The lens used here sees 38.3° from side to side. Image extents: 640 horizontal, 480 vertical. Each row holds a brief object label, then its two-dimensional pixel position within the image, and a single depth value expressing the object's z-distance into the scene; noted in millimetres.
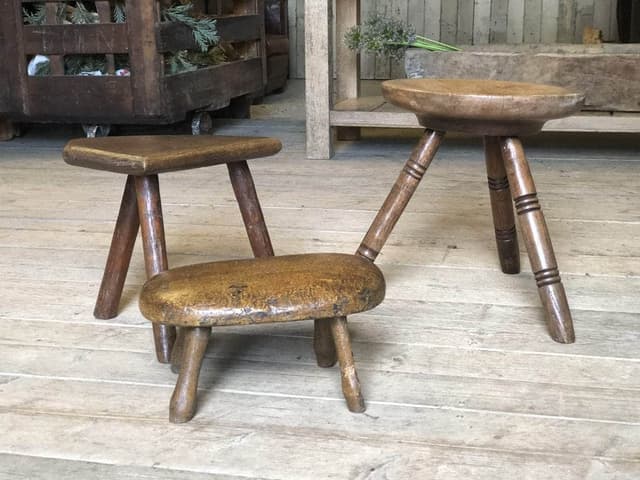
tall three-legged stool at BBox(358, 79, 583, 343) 1547
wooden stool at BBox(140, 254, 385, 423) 1259
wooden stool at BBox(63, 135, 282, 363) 1489
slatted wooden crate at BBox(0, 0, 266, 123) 3303
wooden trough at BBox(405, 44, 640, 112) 3053
